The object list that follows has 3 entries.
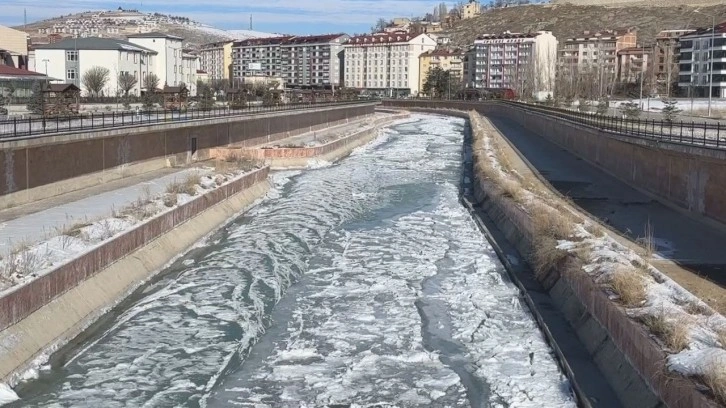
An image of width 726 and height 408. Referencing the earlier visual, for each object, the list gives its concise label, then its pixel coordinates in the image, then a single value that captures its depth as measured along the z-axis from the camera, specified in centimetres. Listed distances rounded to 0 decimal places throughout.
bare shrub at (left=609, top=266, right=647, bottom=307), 1444
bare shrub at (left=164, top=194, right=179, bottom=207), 2572
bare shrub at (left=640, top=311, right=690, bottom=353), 1189
